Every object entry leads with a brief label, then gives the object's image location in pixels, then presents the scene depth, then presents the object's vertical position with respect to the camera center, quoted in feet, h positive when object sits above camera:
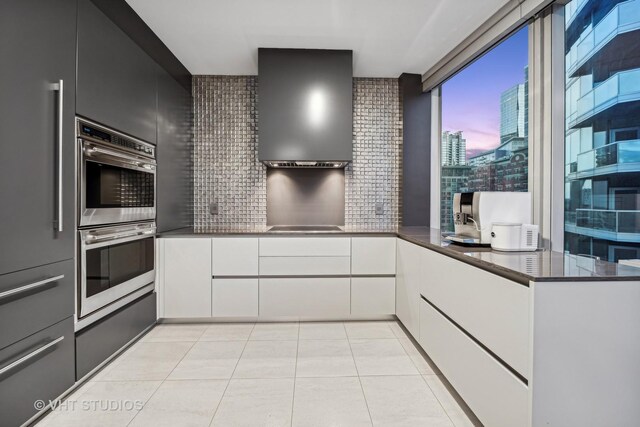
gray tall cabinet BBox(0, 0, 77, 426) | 4.93 +0.11
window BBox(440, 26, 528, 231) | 7.95 +2.25
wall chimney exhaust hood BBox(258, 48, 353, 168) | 10.48 +3.05
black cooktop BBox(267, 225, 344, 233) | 10.98 -0.58
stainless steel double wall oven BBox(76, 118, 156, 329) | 6.59 -0.19
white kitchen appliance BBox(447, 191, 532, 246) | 6.89 +0.02
